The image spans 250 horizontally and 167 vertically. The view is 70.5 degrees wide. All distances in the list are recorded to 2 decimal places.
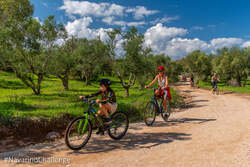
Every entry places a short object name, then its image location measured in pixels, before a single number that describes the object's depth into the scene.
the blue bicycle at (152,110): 7.93
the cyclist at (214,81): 20.32
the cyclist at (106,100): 5.76
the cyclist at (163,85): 8.67
